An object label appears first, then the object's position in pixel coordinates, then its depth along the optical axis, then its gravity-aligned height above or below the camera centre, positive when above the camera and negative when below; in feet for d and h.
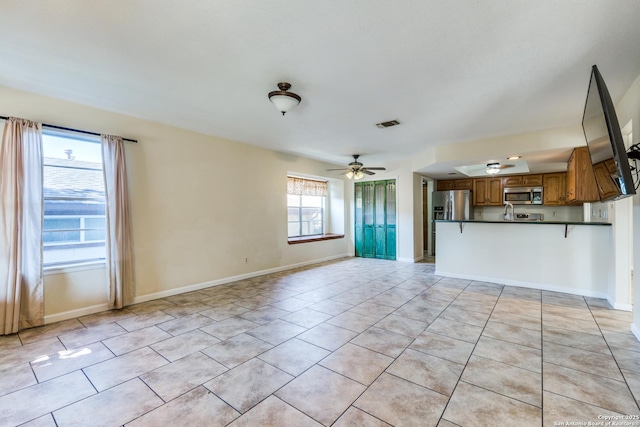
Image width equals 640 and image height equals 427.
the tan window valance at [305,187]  22.14 +1.94
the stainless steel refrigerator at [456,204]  24.62 +0.34
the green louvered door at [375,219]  23.75 -0.91
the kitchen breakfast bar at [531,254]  13.61 -2.58
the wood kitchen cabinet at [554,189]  21.72 +1.45
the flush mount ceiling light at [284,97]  9.37 +3.84
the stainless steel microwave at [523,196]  22.59 +0.98
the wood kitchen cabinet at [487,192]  24.16 +1.43
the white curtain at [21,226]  9.57 -0.50
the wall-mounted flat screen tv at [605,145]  6.39 +1.59
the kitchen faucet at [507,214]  22.86 -0.57
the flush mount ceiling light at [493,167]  18.22 +2.67
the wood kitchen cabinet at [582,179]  13.70 +1.43
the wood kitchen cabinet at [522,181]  22.61 +2.23
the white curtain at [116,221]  11.76 -0.40
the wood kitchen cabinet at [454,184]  25.53 +2.25
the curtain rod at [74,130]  9.85 +3.28
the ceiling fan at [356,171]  19.42 +2.74
